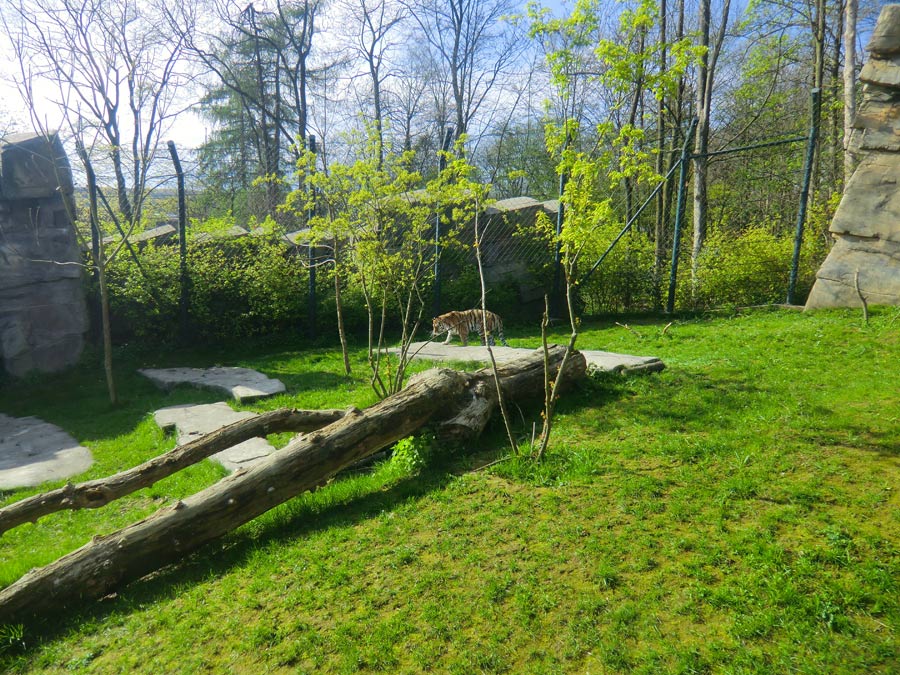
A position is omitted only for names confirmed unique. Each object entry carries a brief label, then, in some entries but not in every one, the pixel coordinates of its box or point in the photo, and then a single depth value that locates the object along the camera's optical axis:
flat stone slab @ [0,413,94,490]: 5.37
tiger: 8.95
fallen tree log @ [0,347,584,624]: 3.34
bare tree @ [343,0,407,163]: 23.08
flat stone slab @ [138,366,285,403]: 7.04
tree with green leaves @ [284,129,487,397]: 6.11
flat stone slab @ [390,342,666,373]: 5.93
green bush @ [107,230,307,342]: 9.21
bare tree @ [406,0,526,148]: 23.78
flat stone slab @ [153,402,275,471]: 5.10
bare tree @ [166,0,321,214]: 21.27
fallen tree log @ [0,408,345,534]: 3.86
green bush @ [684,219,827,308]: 9.65
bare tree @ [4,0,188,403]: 6.89
